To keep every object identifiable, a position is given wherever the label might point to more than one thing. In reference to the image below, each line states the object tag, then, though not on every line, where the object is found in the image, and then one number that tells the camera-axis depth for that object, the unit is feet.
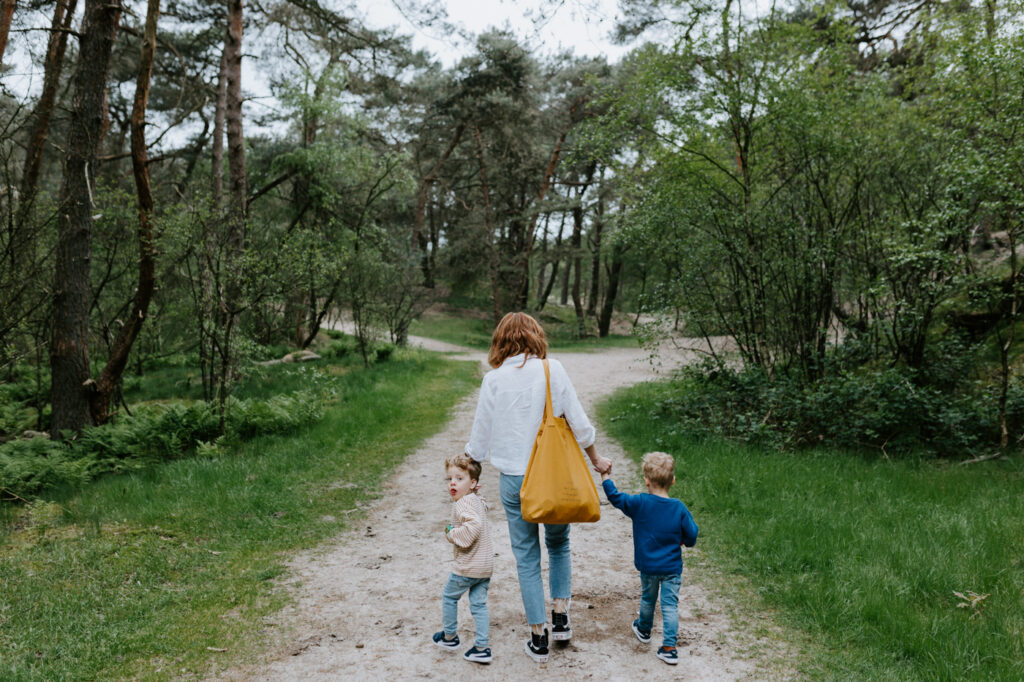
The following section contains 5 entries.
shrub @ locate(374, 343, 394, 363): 50.80
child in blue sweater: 10.80
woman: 10.95
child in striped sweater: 10.78
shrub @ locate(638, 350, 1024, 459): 23.49
